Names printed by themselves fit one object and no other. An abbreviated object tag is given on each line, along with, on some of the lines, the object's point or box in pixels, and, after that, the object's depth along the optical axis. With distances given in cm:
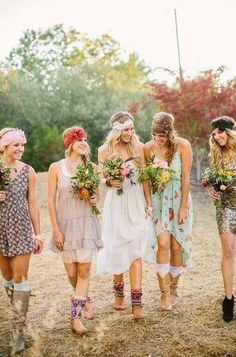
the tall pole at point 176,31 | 2123
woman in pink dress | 500
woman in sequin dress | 512
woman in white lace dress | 543
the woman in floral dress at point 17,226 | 454
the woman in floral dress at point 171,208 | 549
